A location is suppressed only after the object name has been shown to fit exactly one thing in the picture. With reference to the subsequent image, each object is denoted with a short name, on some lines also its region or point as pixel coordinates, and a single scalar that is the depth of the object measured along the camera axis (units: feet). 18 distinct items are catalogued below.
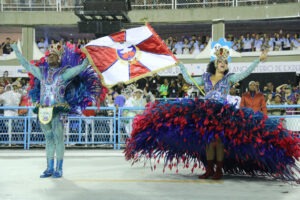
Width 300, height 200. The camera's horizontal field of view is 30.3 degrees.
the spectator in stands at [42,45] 89.79
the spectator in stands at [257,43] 81.41
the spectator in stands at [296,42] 79.93
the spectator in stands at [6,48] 87.92
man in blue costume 24.88
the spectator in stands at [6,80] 65.13
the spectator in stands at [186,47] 84.57
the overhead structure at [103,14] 54.80
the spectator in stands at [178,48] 85.61
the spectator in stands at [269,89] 61.54
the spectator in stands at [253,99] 32.09
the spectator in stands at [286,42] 80.53
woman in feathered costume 23.56
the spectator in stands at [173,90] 64.49
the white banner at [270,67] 75.36
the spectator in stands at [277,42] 80.75
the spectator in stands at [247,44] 82.00
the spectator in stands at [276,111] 44.01
